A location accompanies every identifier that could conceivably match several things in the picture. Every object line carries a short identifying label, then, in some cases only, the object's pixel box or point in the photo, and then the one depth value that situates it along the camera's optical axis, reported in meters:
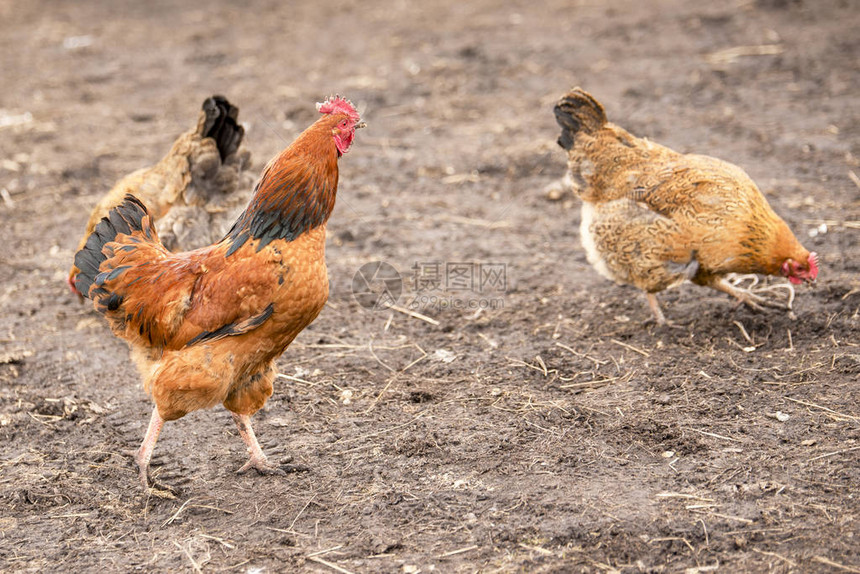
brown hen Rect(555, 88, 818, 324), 5.04
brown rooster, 3.82
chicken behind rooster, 5.75
